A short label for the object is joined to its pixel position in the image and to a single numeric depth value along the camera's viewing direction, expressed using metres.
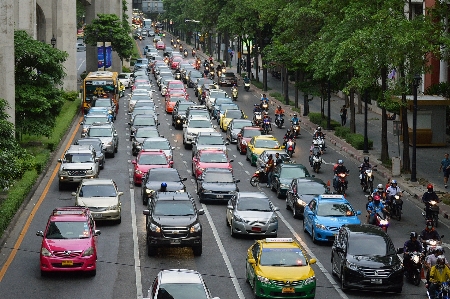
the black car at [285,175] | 42.91
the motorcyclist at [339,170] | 43.36
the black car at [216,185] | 41.19
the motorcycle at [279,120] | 68.25
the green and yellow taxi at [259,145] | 52.03
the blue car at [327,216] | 33.09
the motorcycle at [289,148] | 54.44
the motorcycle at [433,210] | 36.41
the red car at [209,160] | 46.63
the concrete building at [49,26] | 46.22
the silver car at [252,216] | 33.78
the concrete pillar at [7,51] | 45.62
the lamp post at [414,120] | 43.71
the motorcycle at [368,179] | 43.75
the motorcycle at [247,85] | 95.75
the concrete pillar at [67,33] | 88.81
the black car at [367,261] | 26.61
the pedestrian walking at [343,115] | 68.94
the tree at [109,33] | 108.06
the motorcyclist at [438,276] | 24.88
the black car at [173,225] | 30.89
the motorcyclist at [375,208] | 35.03
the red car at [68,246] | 28.02
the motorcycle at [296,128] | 63.09
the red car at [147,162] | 45.31
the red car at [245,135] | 56.34
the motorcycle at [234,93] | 86.93
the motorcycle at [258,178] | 46.06
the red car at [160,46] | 180.82
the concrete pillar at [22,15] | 58.38
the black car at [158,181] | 39.95
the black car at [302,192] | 38.00
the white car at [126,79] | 100.32
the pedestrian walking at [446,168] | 44.61
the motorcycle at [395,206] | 37.94
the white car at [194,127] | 58.80
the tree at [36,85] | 52.38
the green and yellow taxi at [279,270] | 25.45
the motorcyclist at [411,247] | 27.98
